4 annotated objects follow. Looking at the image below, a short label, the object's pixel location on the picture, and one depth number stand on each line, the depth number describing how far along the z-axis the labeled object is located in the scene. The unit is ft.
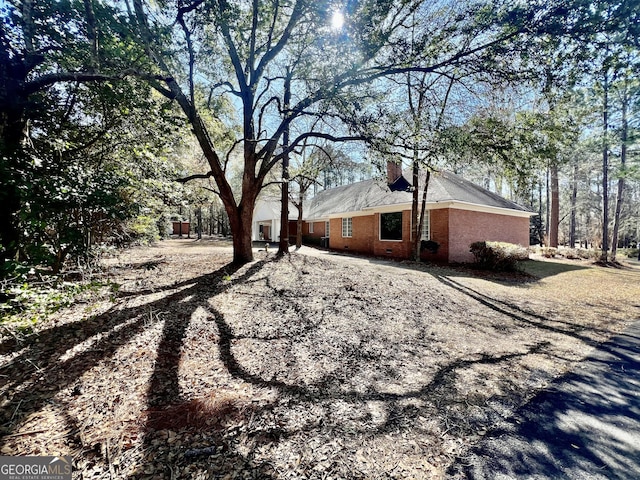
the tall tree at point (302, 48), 17.78
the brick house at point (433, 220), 45.37
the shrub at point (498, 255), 37.99
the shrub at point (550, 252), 59.41
